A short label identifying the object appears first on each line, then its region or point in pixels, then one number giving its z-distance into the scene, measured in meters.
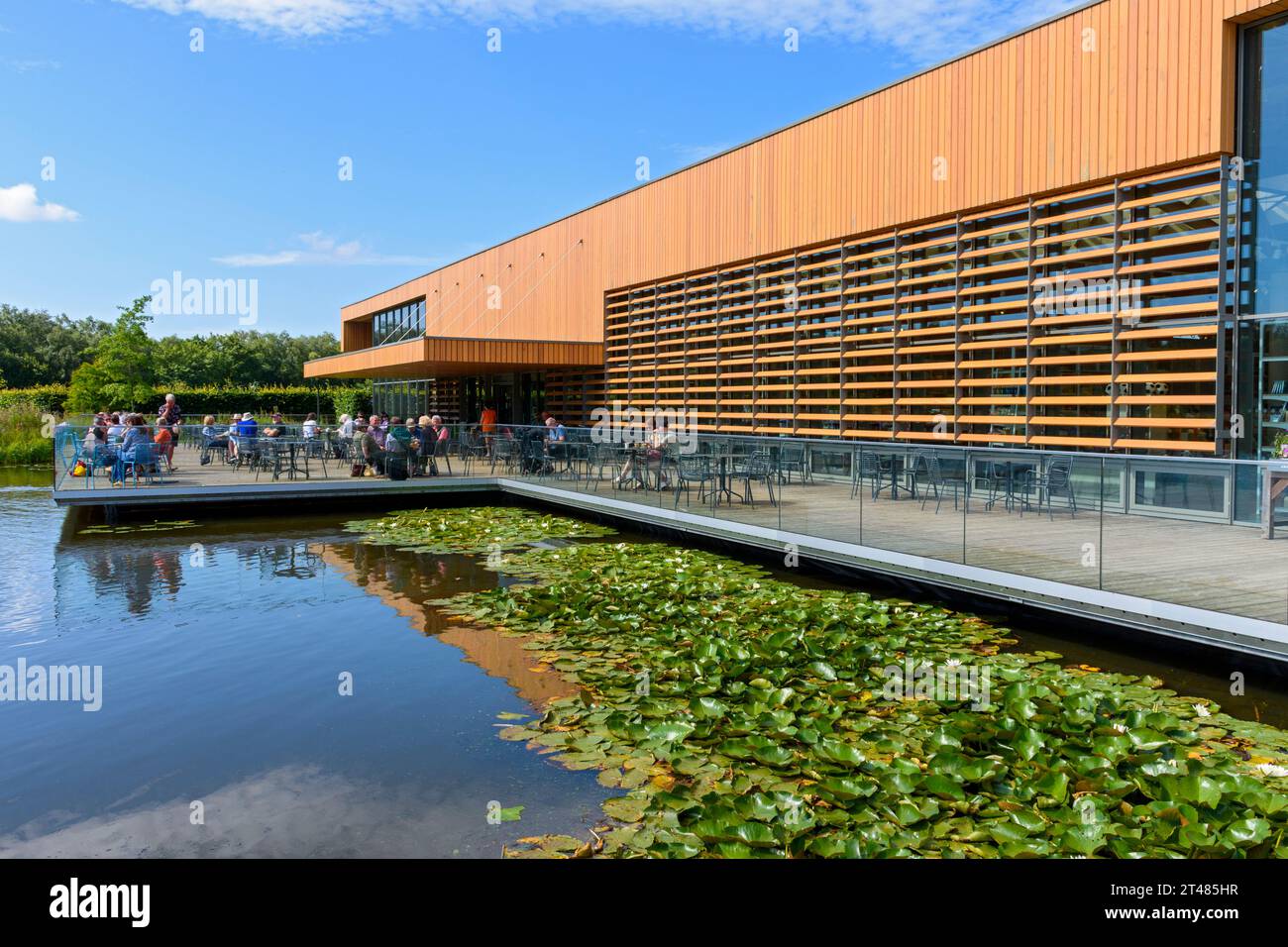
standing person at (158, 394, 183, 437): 20.71
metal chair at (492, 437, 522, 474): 18.73
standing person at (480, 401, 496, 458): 18.94
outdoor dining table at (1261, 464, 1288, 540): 7.15
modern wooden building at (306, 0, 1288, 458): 11.12
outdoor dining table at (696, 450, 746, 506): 12.24
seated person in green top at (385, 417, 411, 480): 18.28
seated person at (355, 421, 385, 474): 18.59
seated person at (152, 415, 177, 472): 17.31
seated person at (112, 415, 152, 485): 16.25
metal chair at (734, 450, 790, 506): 11.55
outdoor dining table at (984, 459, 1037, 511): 8.72
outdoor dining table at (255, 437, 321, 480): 17.55
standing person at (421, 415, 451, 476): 18.70
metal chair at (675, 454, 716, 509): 12.61
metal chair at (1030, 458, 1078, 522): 8.09
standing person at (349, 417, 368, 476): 18.59
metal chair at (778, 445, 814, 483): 11.03
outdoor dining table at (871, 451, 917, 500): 9.69
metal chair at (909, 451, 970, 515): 9.14
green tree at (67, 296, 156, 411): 42.09
